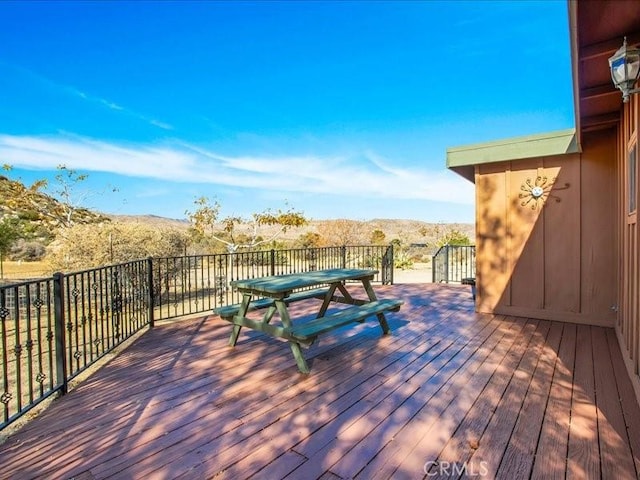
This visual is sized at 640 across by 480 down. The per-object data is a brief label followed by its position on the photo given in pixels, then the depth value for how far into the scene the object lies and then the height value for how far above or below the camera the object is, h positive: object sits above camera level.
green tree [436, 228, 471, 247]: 12.50 -0.12
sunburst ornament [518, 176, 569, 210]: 4.27 +0.60
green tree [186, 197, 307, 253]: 11.59 +0.59
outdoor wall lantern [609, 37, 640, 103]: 1.88 +0.99
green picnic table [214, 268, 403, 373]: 2.68 -0.72
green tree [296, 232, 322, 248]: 15.79 -0.06
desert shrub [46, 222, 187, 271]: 6.91 -0.12
